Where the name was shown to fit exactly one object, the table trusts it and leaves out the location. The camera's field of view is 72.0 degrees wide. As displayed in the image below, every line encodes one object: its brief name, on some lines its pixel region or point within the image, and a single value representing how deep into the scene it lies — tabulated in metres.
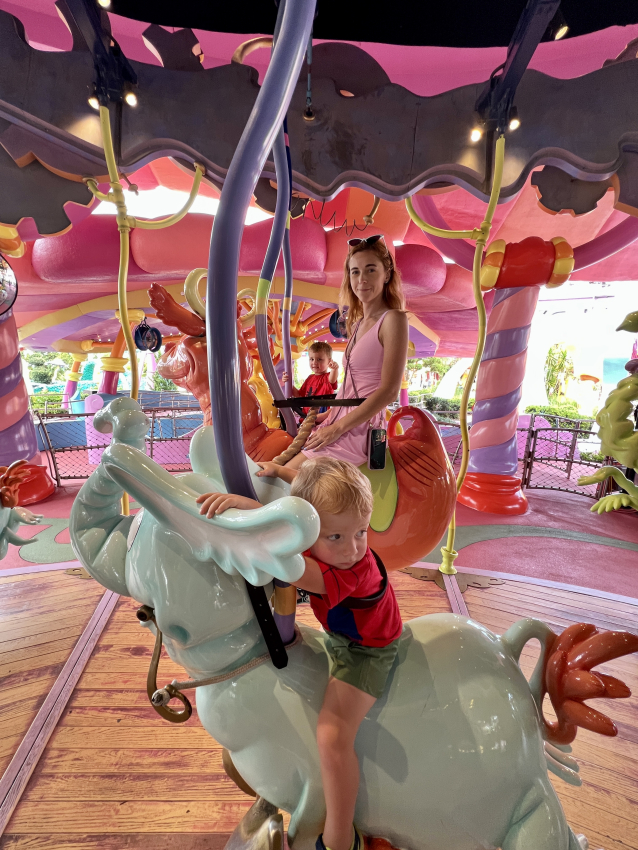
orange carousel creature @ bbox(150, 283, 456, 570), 1.23
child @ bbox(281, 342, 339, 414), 2.60
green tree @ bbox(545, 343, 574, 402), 11.21
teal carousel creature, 0.57
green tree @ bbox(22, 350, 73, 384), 18.28
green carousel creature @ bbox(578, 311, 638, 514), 1.42
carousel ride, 0.50
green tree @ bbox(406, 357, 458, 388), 20.14
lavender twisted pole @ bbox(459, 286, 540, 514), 3.34
